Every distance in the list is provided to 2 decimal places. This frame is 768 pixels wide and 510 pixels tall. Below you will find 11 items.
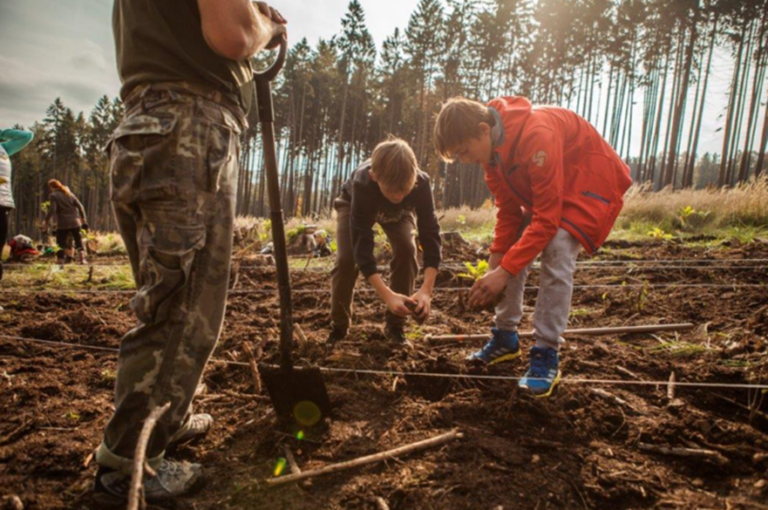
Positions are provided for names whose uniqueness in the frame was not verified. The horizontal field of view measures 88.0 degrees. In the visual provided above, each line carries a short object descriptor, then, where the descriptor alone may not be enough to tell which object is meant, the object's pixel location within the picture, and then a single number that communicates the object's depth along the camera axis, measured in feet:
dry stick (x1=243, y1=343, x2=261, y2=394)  7.21
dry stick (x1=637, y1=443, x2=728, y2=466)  4.98
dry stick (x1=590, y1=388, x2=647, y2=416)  6.22
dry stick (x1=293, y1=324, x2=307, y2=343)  8.71
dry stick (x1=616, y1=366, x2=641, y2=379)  7.33
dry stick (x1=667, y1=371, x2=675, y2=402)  6.49
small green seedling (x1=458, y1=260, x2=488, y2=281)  12.85
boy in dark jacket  7.73
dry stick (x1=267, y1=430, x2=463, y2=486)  4.73
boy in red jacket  6.72
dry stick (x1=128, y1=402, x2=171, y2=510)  2.31
